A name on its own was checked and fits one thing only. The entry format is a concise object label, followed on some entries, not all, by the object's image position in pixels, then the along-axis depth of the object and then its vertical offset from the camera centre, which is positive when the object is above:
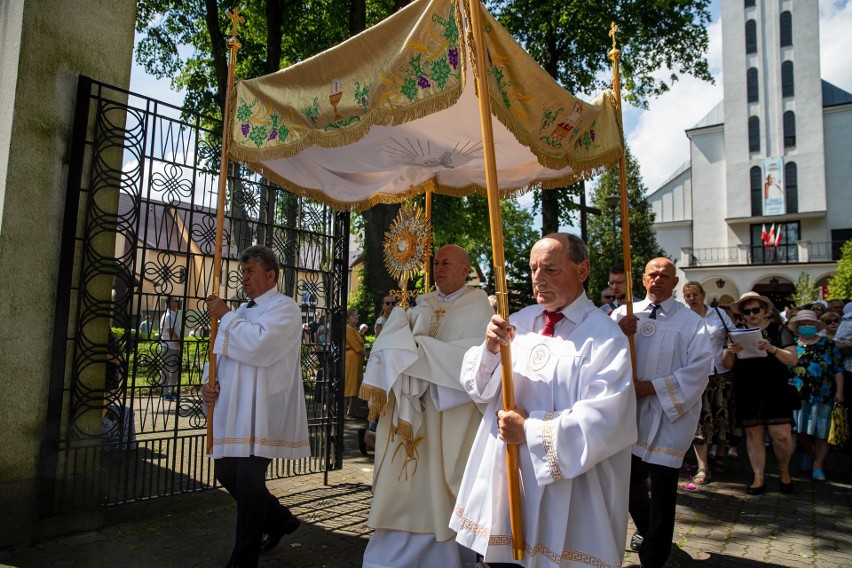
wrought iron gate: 4.73 +0.49
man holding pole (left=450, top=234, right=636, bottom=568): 2.59 -0.39
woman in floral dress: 7.04 -0.38
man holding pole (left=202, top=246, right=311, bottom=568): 3.95 -0.43
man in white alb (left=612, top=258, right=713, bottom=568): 3.92 -0.33
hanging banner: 36.28 +9.75
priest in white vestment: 4.02 -0.73
